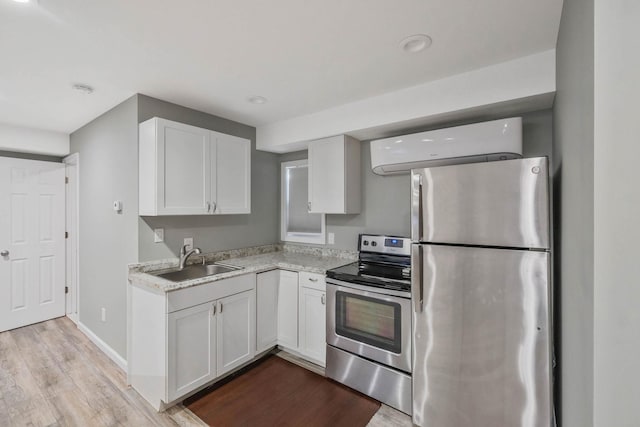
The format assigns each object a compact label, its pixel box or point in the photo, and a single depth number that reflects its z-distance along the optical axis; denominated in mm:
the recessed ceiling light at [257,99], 2520
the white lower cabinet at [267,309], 2684
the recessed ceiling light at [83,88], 2219
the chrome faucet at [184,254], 2594
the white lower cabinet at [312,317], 2545
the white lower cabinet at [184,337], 2031
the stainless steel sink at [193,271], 2508
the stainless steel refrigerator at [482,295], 1526
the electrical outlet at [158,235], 2489
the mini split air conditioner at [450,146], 1987
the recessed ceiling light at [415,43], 1649
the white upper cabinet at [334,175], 2795
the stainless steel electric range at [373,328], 2035
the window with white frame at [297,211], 3412
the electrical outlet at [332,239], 3240
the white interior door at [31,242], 3379
